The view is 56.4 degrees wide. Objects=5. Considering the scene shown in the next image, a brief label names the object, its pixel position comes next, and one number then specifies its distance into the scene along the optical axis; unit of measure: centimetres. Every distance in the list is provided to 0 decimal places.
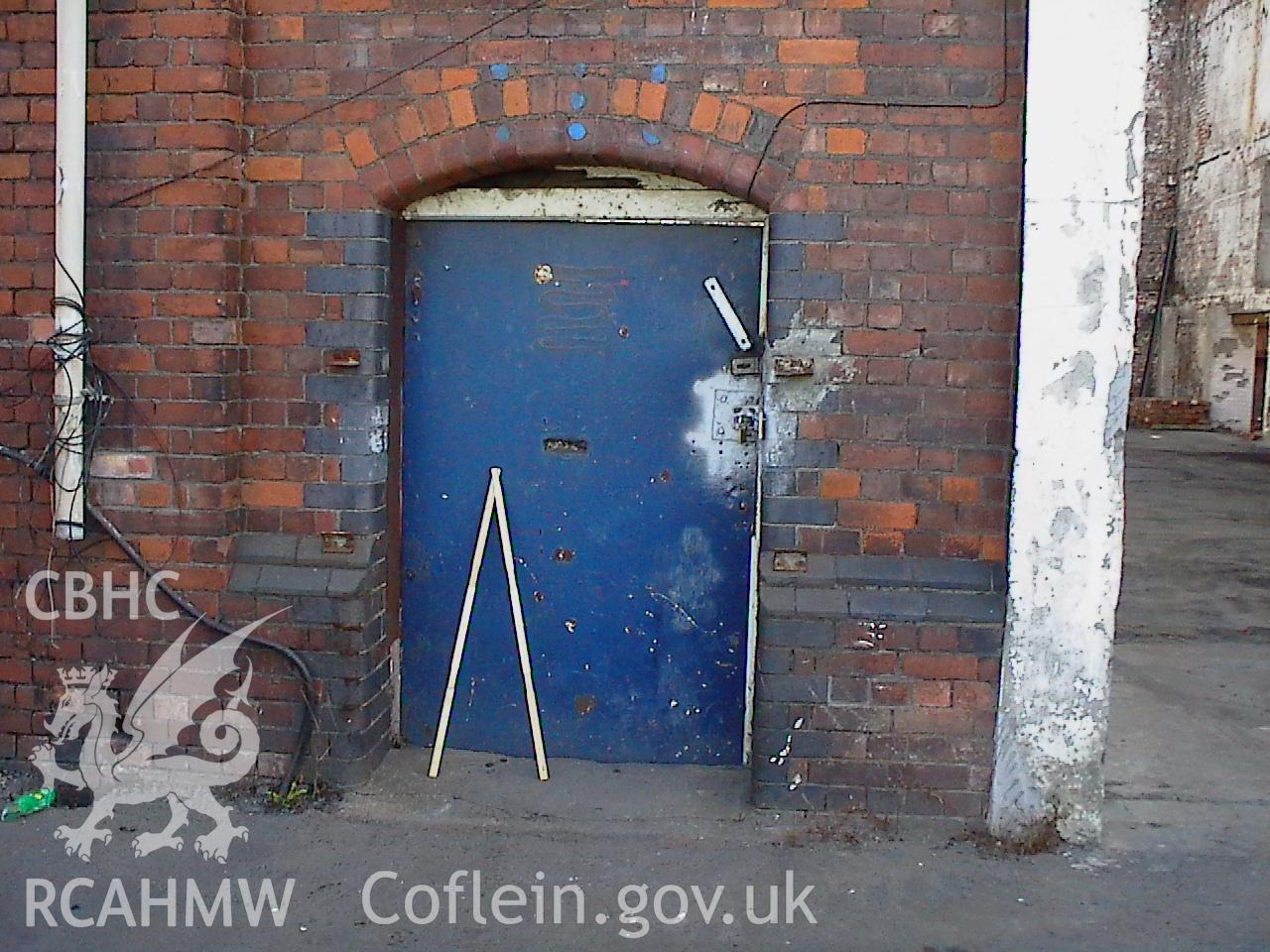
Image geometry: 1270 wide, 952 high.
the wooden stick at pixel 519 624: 451
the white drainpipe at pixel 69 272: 410
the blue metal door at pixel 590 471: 441
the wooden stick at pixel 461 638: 450
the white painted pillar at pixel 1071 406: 383
